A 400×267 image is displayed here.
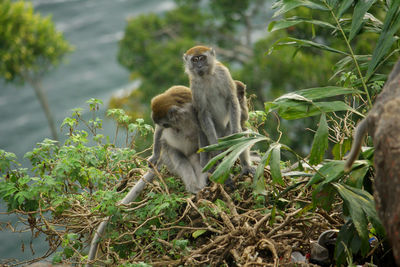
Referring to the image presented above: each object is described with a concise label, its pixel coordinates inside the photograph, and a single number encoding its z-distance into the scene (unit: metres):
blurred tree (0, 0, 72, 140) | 36.56
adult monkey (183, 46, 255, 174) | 11.08
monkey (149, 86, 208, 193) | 10.59
